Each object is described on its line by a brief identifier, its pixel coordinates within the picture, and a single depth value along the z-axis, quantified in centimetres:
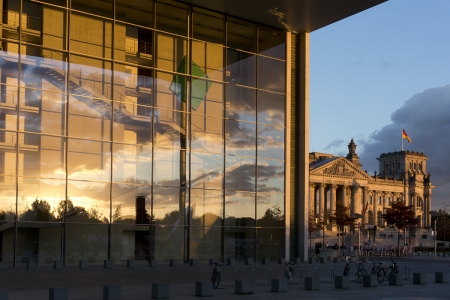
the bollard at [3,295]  1664
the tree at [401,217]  8812
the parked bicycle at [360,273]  2803
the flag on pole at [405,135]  13510
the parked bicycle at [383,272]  2812
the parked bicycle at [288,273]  2623
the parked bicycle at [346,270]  2931
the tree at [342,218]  9718
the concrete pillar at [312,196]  13850
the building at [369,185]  14575
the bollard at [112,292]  1897
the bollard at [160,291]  2002
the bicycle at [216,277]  2403
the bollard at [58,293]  1767
